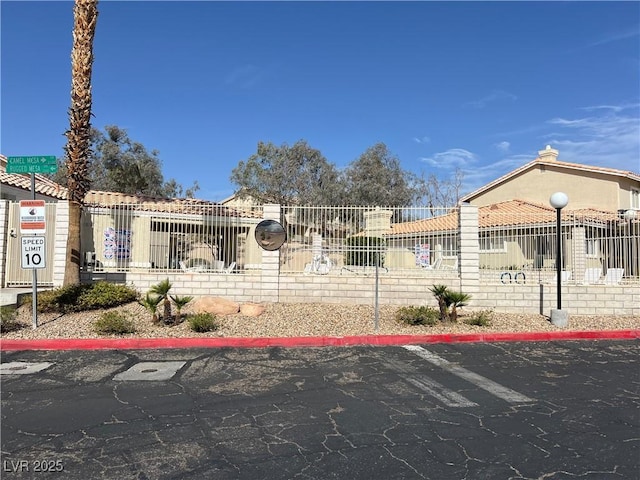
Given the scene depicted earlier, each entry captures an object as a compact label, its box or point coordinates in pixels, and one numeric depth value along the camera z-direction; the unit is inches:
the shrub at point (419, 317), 408.8
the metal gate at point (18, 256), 499.1
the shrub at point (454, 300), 416.5
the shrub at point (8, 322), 370.0
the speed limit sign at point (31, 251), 374.0
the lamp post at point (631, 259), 503.2
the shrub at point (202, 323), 370.0
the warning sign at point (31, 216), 374.3
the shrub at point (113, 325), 359.9
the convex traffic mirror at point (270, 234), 487.5
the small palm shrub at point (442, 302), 418.3
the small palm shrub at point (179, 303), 392.2
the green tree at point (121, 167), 1256.2
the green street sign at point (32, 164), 381.4
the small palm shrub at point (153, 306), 382.3
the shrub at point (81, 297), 423.5
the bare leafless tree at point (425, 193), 1499.8
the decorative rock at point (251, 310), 434.0
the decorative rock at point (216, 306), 434.9
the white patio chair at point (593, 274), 515.5
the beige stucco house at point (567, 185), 1040.2
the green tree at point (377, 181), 1323.8
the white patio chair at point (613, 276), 504.1
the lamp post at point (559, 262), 427.8
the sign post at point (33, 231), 374.0
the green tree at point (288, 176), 1207.6
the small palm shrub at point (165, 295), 390.6
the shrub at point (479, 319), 411.8
